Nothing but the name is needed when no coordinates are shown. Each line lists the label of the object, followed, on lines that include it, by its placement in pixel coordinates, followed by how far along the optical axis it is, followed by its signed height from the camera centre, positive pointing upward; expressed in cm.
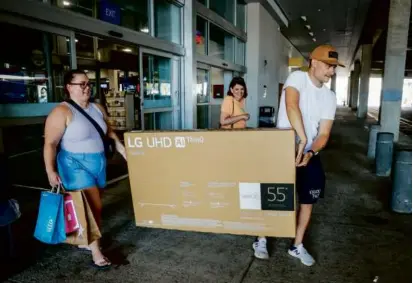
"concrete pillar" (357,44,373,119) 2138 +107
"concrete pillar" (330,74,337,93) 4552 +165
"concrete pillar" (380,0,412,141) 785 +76
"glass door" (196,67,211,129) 920 -3
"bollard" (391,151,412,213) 422 -115
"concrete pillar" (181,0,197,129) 782 +84
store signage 543 +143
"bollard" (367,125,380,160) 786 -106
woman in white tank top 264 -43
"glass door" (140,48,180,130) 672 +14
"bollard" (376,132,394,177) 619 -111
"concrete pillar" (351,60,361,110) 3155 +97
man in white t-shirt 264 -16
